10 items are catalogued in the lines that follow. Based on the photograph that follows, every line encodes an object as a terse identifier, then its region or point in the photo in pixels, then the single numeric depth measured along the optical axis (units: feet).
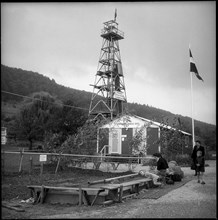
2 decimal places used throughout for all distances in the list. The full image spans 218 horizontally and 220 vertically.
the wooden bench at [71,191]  24.50
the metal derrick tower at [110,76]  122.93
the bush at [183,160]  66.78
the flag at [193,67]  44.50
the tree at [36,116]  127.13
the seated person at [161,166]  36.45
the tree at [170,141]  54.95
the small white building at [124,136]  79.71
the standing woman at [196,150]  34.37
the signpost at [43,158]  39.01
